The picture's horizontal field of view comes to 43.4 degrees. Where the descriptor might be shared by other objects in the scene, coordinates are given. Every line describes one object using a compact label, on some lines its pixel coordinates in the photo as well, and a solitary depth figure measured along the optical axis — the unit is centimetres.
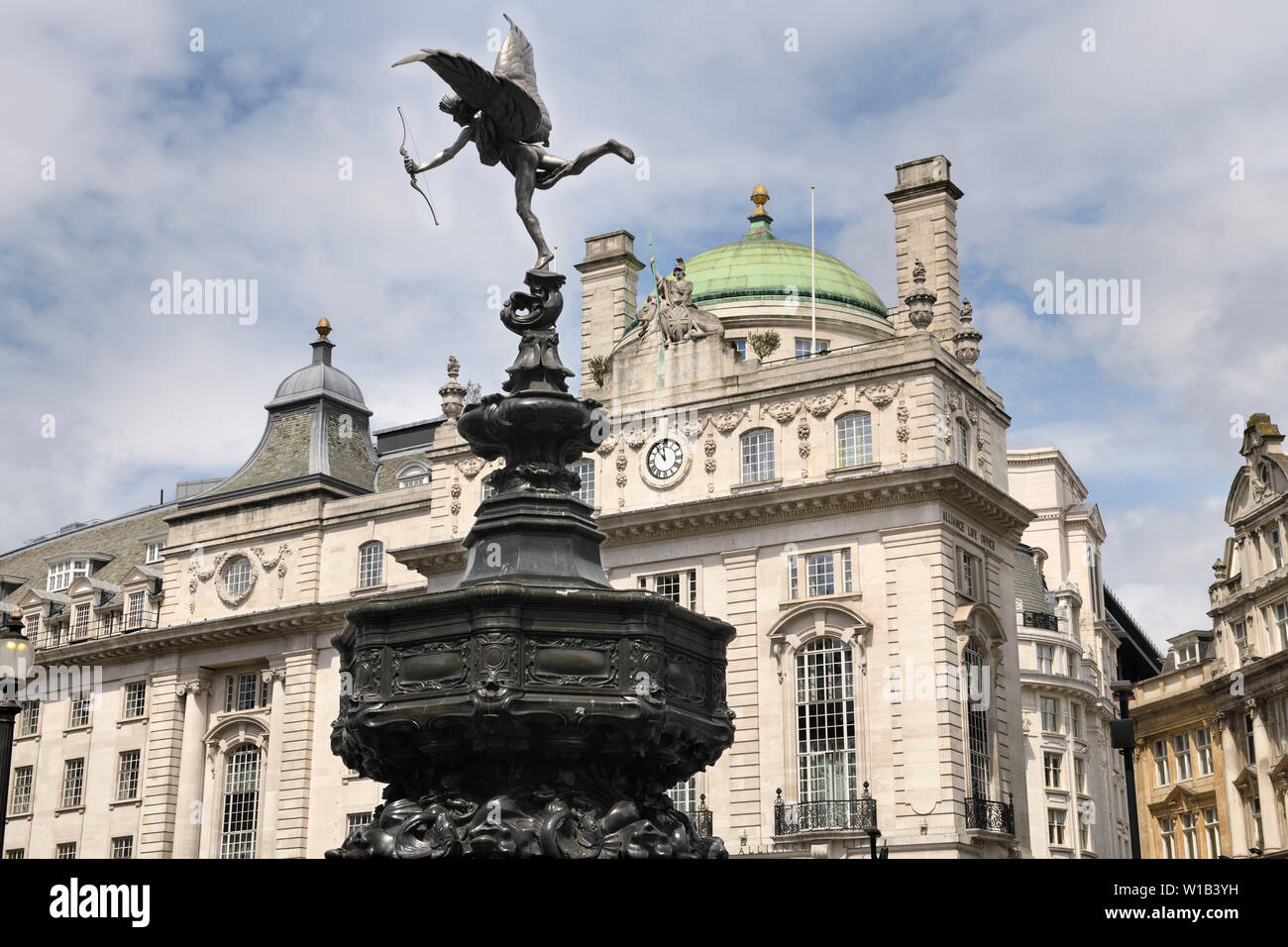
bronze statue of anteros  1582
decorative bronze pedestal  1335
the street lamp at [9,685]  1975
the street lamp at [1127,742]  2333
